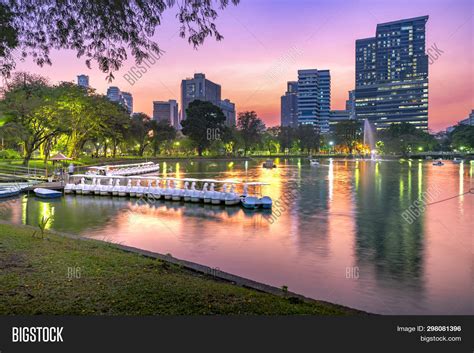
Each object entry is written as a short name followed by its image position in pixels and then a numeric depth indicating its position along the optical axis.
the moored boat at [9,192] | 29.91
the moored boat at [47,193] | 29.89
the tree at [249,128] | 139.25
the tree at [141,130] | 99.38
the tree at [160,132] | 108.38
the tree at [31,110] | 54.50
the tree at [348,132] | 154.62
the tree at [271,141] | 157.21
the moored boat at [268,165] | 71.50
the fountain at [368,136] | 155.50
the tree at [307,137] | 155.12
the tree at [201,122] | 113.06
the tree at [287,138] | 155.75
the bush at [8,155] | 70.31
